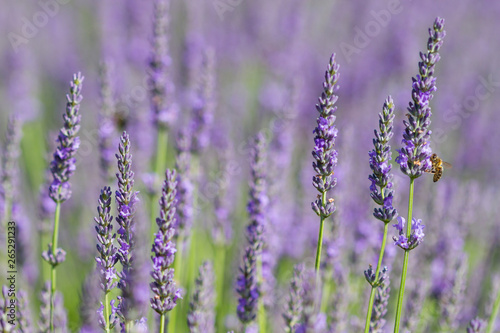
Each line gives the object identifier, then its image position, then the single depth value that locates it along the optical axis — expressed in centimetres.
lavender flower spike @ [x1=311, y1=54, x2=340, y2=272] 148
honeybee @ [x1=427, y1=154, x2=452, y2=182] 155
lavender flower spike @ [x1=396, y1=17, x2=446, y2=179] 147
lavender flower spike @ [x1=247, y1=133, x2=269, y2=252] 156
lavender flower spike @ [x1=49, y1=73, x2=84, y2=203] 149
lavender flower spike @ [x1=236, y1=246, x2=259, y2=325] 153
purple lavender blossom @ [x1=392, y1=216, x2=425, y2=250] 148
